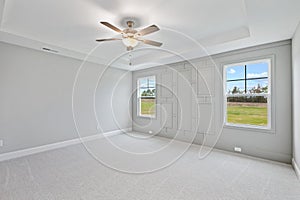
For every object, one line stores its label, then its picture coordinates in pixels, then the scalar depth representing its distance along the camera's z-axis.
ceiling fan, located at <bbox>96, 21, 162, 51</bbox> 2.31
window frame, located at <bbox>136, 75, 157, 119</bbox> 5.61
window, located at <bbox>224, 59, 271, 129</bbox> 3.14
